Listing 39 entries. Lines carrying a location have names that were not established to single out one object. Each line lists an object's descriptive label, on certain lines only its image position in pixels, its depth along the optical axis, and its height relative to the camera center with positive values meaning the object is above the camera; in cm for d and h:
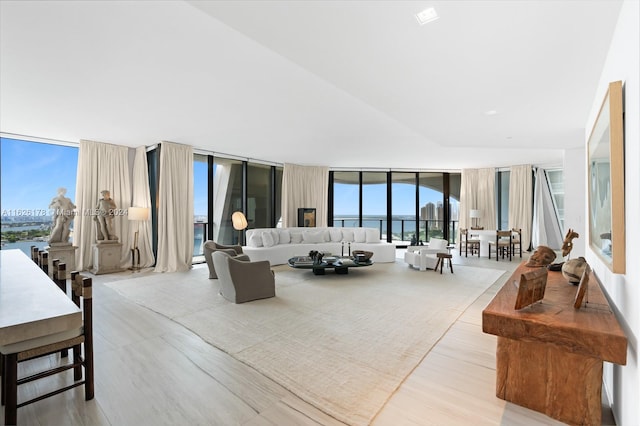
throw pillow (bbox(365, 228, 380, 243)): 813 -59
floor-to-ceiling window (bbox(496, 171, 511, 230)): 1016 +53
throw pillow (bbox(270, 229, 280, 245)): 772 -56
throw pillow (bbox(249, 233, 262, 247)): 720 -61
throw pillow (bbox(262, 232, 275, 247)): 729 -62
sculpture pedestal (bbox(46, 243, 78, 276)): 551 -70
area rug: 229 -126
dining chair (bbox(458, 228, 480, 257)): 884 -97
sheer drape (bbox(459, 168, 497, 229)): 1019 +61
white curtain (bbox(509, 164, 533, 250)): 943 +47
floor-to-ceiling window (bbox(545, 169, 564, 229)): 928 +80
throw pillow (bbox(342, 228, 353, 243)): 835 -61
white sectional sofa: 722 -75
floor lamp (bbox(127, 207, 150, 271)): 627 -7
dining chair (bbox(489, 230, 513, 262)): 808 -82
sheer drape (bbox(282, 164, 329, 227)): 958 +77
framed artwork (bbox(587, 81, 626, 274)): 152 +18
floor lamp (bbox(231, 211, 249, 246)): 781 -17
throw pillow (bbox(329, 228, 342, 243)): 838 -58
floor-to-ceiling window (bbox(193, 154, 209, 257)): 750 +41
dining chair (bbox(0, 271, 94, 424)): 174 -86
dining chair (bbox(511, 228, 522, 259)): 857 -76
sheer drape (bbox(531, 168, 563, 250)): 916 -10
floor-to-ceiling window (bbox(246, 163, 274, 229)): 877 +55
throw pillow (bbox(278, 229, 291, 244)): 794 -60
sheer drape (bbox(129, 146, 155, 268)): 685 +29
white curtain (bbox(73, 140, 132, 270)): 624 +57
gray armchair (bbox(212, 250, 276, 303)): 420 -93
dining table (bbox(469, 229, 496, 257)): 898 -75
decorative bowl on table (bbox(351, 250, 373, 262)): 614 -87
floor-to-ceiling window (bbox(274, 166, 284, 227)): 962 +55
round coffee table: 583 -99
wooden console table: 156 -83
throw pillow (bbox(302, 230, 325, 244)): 812 -62
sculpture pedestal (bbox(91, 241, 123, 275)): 612 -87
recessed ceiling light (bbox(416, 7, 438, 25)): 179 +120
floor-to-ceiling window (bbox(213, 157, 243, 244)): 784 +49
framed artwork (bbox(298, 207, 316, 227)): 959 -9
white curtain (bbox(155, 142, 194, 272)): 643 +14
